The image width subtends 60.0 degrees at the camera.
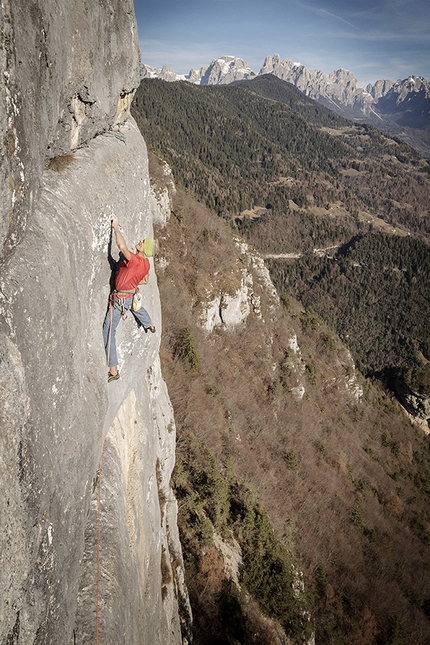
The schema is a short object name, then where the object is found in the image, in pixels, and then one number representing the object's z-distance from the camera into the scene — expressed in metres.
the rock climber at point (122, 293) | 8.27
